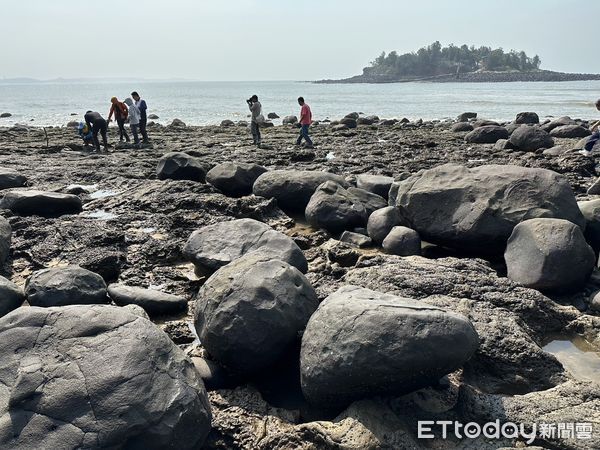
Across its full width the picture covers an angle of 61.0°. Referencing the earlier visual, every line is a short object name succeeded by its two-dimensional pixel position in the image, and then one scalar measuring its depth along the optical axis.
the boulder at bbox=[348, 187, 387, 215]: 7.48
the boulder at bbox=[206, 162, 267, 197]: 9.00
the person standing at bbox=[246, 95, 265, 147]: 15.87
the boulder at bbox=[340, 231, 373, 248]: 6.55
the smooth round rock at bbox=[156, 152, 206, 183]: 9.94
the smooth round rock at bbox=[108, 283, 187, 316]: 4.77
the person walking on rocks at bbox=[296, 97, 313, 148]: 15.66
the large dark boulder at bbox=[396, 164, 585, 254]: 5.68
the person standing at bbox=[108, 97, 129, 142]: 16.59
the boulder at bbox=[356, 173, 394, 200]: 8.38
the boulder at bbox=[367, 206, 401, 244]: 6.56
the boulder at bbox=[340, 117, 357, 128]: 22.70
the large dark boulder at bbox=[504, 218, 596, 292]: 4.92
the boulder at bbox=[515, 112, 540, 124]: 24.20
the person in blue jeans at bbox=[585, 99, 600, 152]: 11.60
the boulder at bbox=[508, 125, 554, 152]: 14.15
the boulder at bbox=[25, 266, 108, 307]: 4.51
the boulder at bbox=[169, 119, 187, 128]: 25.18
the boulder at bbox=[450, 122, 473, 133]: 20.72
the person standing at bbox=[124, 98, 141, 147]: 16.20
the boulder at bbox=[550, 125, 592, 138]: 17.33
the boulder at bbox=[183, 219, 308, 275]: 5.37
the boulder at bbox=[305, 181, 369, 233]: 7.07
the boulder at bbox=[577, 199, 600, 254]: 5.78
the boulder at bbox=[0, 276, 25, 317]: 4.36
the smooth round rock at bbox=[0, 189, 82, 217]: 7.69
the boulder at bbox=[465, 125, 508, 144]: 16.41
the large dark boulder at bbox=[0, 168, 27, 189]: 9.62
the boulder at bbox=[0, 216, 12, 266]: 6.00
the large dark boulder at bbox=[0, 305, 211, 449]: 2.71
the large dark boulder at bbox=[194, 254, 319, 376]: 3.67
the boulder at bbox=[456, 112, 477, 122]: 27.28
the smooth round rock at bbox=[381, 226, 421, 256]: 6.08
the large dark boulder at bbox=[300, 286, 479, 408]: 3.15
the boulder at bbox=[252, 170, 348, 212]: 8.12
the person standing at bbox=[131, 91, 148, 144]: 16.27
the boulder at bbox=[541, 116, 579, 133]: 19.14
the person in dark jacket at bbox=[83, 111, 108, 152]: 15.23
